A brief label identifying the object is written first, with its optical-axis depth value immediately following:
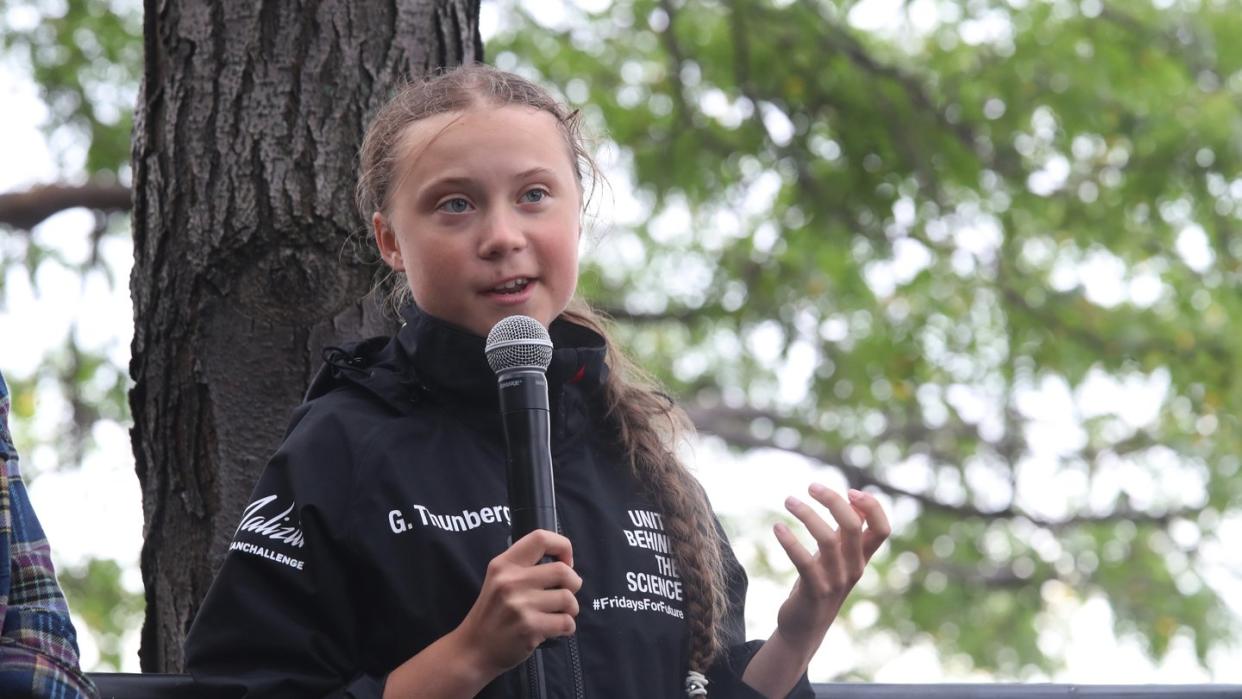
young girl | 4.15
